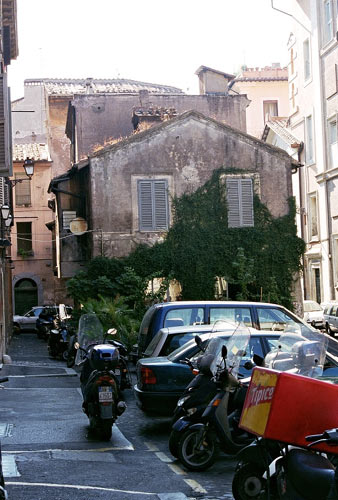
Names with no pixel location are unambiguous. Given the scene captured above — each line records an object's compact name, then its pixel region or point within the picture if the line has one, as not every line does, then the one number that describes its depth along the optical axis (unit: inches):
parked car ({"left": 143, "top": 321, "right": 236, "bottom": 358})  494.9
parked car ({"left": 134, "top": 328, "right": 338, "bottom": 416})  449.4
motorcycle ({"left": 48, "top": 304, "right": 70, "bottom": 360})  1032.8
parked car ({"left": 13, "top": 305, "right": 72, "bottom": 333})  1656.0
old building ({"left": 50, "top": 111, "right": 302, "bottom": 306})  1101.1
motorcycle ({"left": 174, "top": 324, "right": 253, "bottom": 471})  350.6
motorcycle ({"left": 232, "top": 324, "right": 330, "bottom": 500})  200.8
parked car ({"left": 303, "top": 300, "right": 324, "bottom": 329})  1263.2
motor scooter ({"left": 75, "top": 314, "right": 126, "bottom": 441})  425.4
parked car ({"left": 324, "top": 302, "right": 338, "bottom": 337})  1197.3
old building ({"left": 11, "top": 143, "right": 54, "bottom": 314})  1911.9
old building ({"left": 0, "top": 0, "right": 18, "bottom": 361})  679.7
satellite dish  1128.8
